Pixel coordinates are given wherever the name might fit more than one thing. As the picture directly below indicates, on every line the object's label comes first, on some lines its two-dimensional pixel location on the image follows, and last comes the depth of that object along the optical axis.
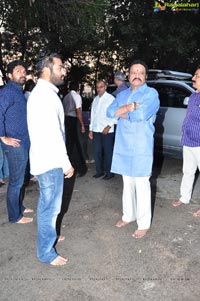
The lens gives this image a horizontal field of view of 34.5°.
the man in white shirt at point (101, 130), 5.54
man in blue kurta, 3.31
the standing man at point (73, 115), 6.38
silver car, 6.26
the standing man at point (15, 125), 3.61
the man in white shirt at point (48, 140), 2.59
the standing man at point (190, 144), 4.12
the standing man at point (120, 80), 5.64
